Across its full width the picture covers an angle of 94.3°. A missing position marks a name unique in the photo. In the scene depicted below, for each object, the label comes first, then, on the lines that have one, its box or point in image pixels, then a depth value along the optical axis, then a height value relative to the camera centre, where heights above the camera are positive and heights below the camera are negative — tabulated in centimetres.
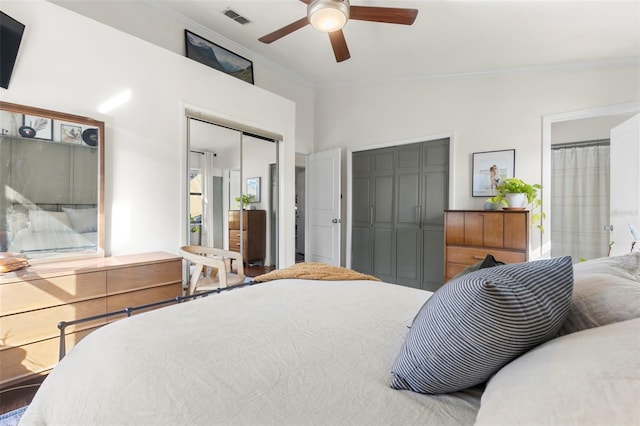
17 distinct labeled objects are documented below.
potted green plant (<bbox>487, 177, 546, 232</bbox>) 312 +17
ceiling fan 206 +143
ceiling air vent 314 +211
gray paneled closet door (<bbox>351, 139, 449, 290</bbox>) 401 -3
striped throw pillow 60 -24
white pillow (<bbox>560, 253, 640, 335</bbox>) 66 -21
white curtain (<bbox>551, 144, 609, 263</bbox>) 396 +13
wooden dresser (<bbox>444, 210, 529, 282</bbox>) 297 -28
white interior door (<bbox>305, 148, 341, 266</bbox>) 470 +3
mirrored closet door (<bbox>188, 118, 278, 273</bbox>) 313 +22
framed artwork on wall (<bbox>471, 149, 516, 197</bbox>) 352 +49
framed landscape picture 340 +188
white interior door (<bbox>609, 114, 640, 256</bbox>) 268 +26
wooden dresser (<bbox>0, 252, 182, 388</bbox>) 173 -59
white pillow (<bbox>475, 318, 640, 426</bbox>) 39 -26
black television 194 +111
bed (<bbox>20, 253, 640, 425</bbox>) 46 -39
